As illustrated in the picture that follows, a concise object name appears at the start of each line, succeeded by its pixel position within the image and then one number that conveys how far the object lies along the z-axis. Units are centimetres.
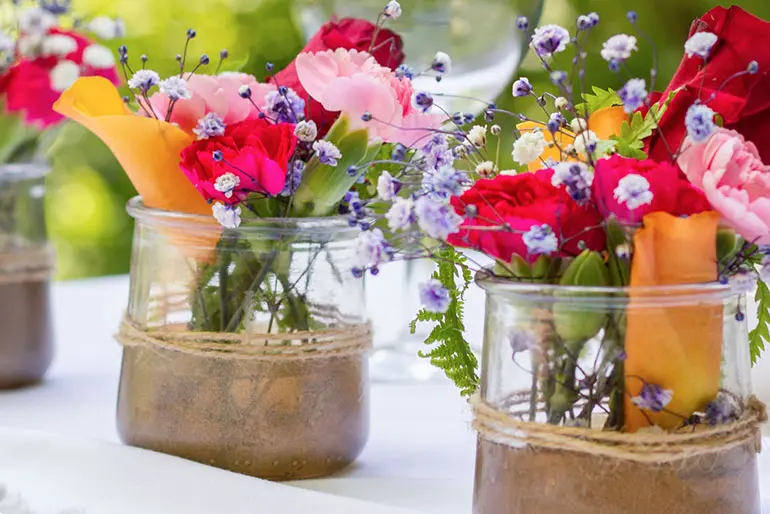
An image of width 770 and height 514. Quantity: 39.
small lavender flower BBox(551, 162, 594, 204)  57
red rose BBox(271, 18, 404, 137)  67
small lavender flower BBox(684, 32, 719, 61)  57
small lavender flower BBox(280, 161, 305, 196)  65
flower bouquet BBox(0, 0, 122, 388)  79
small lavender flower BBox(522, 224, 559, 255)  57
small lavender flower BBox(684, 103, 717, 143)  56
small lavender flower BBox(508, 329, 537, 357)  59
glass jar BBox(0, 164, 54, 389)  80
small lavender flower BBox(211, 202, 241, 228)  64
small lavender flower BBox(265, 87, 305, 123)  65
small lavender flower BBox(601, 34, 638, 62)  57
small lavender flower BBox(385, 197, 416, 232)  58
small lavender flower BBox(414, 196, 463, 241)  57
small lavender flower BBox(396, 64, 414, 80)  65
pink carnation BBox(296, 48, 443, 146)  63
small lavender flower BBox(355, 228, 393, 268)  58
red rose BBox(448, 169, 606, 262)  58
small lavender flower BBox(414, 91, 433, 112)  61
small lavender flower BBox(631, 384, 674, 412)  58
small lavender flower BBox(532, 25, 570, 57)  59
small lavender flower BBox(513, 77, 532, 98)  61
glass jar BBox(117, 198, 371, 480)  66
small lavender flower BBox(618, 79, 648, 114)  56
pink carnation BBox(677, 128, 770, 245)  57
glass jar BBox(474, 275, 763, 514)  58
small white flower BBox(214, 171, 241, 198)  63
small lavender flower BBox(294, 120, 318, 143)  64
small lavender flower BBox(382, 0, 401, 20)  66
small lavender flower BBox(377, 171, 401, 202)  60
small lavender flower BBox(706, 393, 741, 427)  59
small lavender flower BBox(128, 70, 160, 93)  66
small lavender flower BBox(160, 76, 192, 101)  65
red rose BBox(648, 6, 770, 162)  60
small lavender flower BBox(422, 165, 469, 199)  59
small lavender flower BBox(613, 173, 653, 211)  57
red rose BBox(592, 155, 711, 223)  58
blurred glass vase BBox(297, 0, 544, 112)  81
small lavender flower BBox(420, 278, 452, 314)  58
